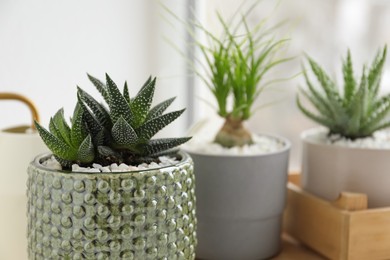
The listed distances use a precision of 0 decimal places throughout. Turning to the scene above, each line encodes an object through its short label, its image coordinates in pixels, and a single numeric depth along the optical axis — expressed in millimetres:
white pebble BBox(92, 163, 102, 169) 589
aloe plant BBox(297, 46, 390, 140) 735
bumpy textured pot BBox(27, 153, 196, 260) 569
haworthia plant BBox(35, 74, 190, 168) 585
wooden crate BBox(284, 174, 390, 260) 708
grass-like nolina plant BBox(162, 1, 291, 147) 708
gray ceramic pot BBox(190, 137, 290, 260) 698
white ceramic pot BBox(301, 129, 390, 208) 729
